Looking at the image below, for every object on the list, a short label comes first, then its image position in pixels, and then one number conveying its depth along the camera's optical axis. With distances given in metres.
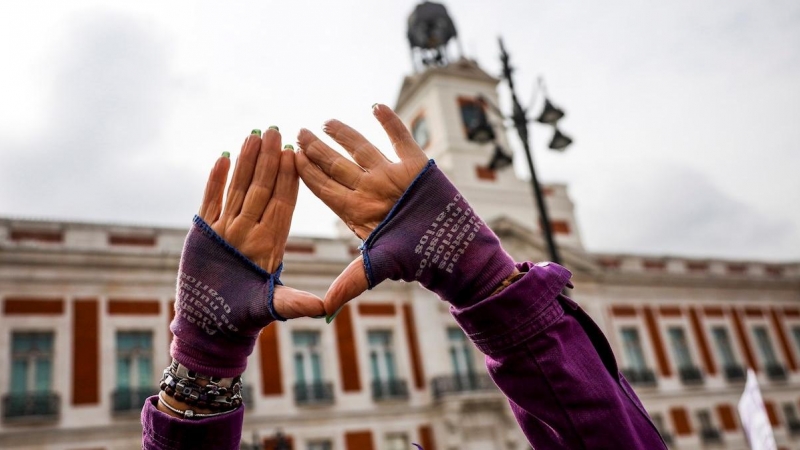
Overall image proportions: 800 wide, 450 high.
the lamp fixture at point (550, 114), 10.04
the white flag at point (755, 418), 5.17
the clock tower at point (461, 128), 25.09
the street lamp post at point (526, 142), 8.63
